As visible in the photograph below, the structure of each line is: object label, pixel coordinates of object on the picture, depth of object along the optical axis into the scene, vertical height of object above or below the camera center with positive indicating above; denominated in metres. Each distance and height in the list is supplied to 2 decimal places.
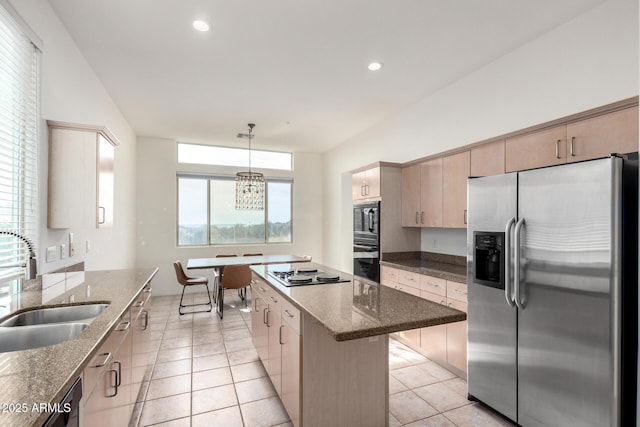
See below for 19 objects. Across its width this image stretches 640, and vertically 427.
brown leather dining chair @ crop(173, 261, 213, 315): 4.67 -1.01
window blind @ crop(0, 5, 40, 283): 1.90 +0.45
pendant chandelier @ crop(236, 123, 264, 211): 4.85 +0.39
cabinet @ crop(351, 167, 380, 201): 4.07 +0.43
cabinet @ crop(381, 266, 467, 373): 2.80 -1.08
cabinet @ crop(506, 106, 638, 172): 1.98 +0.54
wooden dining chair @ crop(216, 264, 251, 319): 4.52 -0.94
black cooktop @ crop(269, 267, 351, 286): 2.35 -0.51
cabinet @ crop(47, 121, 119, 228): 2.28 +0.29
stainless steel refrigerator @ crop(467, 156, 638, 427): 1.65 -0.47
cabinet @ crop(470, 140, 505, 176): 2.77 +0.53
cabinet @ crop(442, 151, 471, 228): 3.13 +0.28
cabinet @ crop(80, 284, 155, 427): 1.24 -0.81
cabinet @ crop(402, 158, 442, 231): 3.49 +0.25
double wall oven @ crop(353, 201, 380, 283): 4.04 -0.34
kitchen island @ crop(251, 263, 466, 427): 1.73 -0.88
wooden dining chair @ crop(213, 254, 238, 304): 4.81 -0.99
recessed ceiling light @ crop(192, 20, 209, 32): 2.49 +1.52
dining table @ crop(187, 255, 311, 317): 4.40 -0.72
